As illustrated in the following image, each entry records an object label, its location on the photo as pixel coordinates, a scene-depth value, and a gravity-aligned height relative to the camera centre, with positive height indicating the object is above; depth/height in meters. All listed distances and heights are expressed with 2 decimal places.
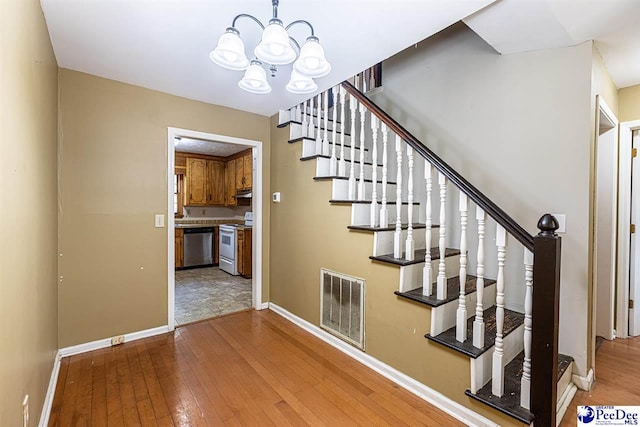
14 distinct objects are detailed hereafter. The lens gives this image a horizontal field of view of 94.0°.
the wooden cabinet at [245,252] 5.04 -0.72
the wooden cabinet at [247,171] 5.47 +0.72
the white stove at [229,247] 5.27 -0.68
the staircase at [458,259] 1.42 -0.33
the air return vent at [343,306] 2.41 -0.82
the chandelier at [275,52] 1.44 +0.81
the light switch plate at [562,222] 2.02 -0.07
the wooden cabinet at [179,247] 5.62 -0.71
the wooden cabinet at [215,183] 6.15 +0.56
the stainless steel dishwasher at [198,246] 5.77 -0.73
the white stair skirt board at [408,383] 1.69 -1.16
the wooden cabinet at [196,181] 5.93 +0.56
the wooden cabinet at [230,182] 6.10 +0.58
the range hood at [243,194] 5.67 +0.30
